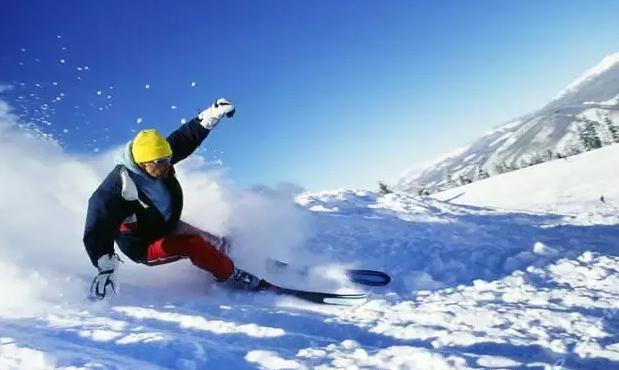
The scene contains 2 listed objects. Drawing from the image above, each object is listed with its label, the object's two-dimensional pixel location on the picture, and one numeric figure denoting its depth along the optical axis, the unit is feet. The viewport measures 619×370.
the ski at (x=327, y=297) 19.36
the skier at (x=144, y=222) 18.28
